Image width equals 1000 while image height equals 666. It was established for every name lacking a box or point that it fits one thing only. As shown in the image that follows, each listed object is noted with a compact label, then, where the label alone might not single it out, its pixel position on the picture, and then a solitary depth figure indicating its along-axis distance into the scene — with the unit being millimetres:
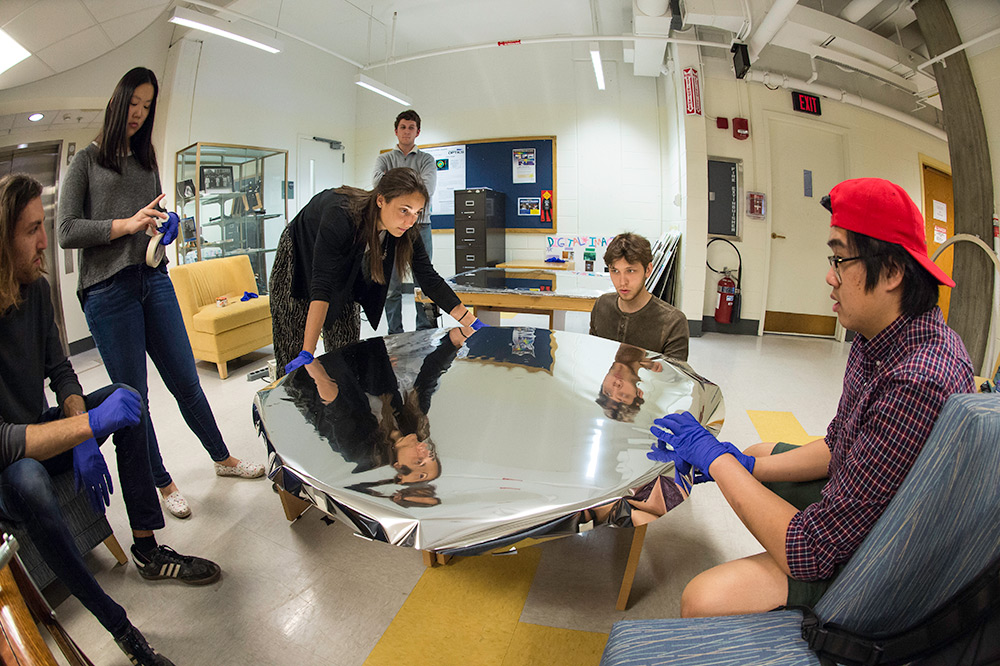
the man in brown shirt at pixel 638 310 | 2049
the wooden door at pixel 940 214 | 2809
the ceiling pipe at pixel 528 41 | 4211
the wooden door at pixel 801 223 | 4281
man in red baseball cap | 818
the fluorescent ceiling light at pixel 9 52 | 2137
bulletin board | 6172
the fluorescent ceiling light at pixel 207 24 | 3034
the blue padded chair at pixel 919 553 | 631
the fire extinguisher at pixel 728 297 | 4996
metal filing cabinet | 6125
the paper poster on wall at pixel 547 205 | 6246
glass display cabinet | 3400
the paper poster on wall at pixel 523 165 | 6188
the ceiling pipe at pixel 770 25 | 3359
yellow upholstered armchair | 3604
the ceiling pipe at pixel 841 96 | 3147
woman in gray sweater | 1737
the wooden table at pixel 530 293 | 3377
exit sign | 4168
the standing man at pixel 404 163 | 4195
